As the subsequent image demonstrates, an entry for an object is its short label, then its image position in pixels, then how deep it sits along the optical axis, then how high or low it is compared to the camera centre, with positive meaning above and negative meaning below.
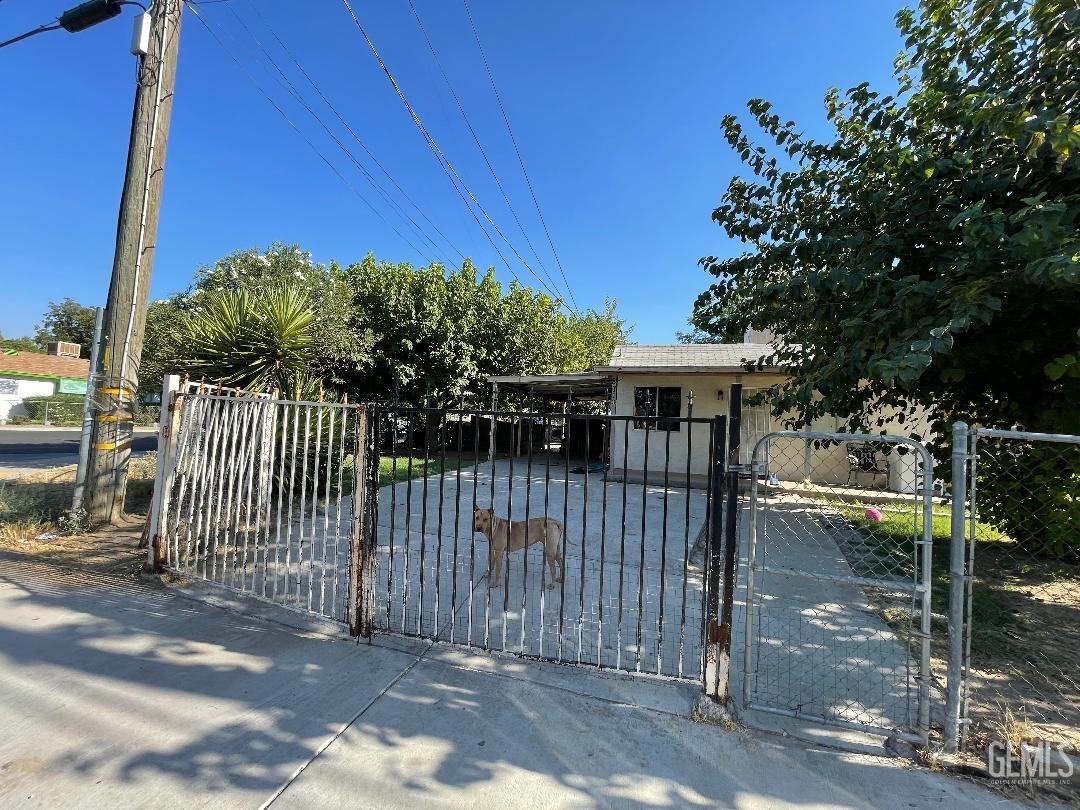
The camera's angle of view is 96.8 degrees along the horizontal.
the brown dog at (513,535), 4.09 -0.90
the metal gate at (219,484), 3.77 -0.60
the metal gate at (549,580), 3.14 -1.36
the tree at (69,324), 46.03 +7.98
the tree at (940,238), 2.89 +1.67
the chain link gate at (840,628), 2.40 -1.34
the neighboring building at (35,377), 27.80 +1.79
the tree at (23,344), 43.48 +5.76
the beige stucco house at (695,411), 10.16 +0.68
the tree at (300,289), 7.88 +2.68
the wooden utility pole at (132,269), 5.21 +1.54
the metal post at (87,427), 5.16 -0.21
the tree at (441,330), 14.27 +3.02
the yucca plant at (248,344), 6.60 +1.01
